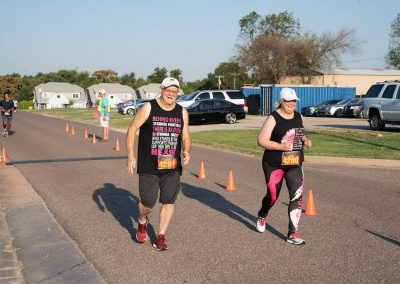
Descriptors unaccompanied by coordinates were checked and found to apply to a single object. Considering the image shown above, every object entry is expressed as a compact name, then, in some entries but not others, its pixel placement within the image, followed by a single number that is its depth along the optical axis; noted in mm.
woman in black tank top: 5777
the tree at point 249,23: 86188
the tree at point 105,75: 148125
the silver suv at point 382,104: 20402
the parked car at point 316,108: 37750
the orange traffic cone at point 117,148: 16477
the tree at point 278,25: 83938
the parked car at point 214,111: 29516
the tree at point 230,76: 85988
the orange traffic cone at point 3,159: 12977
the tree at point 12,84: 136125
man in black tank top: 5426
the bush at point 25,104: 115750
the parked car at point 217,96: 33719
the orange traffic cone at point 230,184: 9304
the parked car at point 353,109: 34719
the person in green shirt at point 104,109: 18567
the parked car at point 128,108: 48312
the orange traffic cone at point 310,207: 7301
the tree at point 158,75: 141500
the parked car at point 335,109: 36312
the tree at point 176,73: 131750
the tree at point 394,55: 83125
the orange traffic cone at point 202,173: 10723
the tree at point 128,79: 142625
